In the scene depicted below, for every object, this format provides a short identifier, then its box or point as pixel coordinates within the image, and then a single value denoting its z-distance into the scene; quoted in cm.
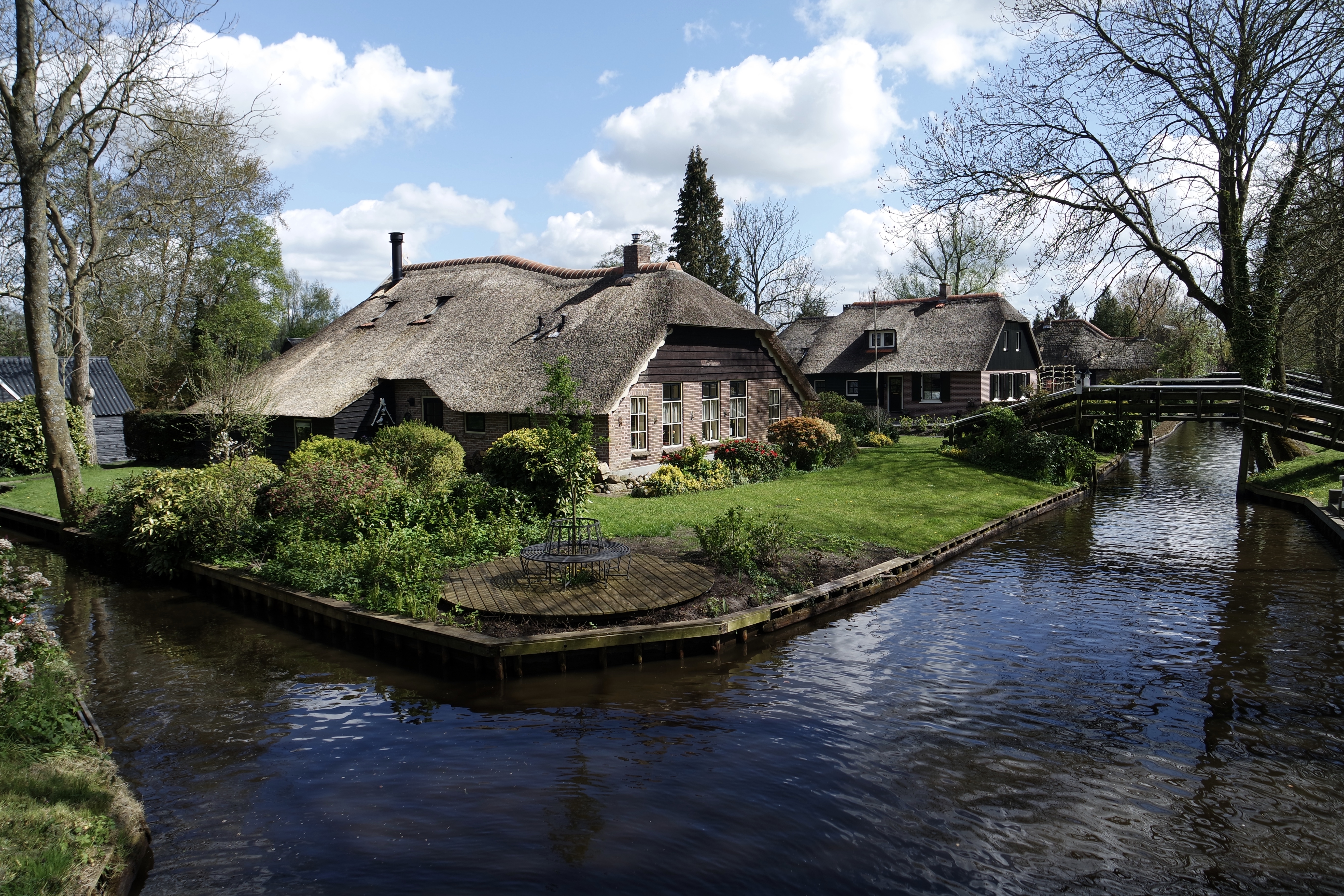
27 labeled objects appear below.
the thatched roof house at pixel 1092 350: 5159
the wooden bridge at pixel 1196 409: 2197
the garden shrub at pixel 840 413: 3020
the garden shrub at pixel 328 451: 1958
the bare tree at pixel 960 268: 5850
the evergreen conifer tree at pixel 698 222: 4459
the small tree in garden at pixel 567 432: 1160
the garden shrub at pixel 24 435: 2669
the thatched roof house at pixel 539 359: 2208
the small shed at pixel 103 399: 3095
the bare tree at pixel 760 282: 5281
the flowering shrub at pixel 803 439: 2539
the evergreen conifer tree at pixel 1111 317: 6334
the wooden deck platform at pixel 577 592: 1111
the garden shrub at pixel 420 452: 1842
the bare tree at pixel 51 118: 1594
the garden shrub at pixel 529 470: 1596
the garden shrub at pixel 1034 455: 2495
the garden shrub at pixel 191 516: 1509
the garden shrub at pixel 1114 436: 3177
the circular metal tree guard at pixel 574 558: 1167
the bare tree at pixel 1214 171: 1423
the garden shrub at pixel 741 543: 1334
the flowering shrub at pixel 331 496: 1484
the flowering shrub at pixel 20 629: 704
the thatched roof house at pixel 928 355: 4094
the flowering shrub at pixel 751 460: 2295
